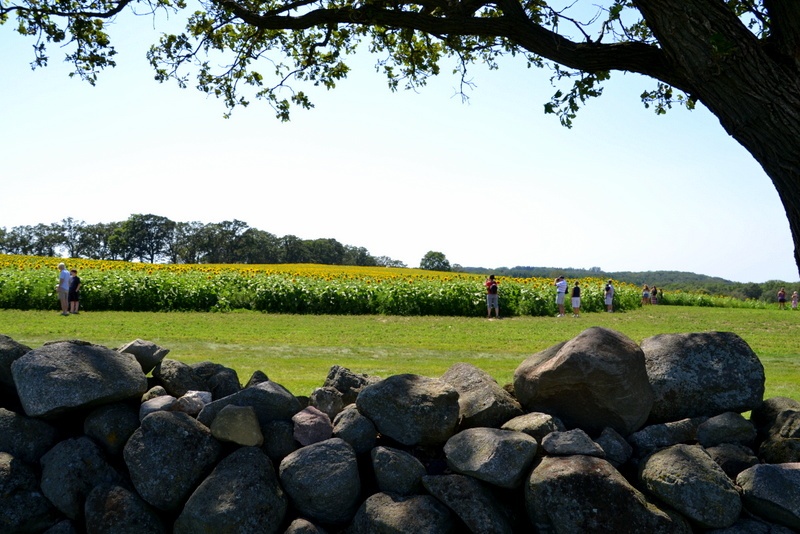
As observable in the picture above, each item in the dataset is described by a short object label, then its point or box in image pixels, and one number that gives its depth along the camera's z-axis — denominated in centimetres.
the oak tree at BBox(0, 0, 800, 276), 481
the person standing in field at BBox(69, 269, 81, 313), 2027
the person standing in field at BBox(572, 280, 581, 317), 2511
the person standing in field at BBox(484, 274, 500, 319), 2330
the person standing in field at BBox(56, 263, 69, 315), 1960
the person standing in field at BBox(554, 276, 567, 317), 2478
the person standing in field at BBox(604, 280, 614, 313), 2837
